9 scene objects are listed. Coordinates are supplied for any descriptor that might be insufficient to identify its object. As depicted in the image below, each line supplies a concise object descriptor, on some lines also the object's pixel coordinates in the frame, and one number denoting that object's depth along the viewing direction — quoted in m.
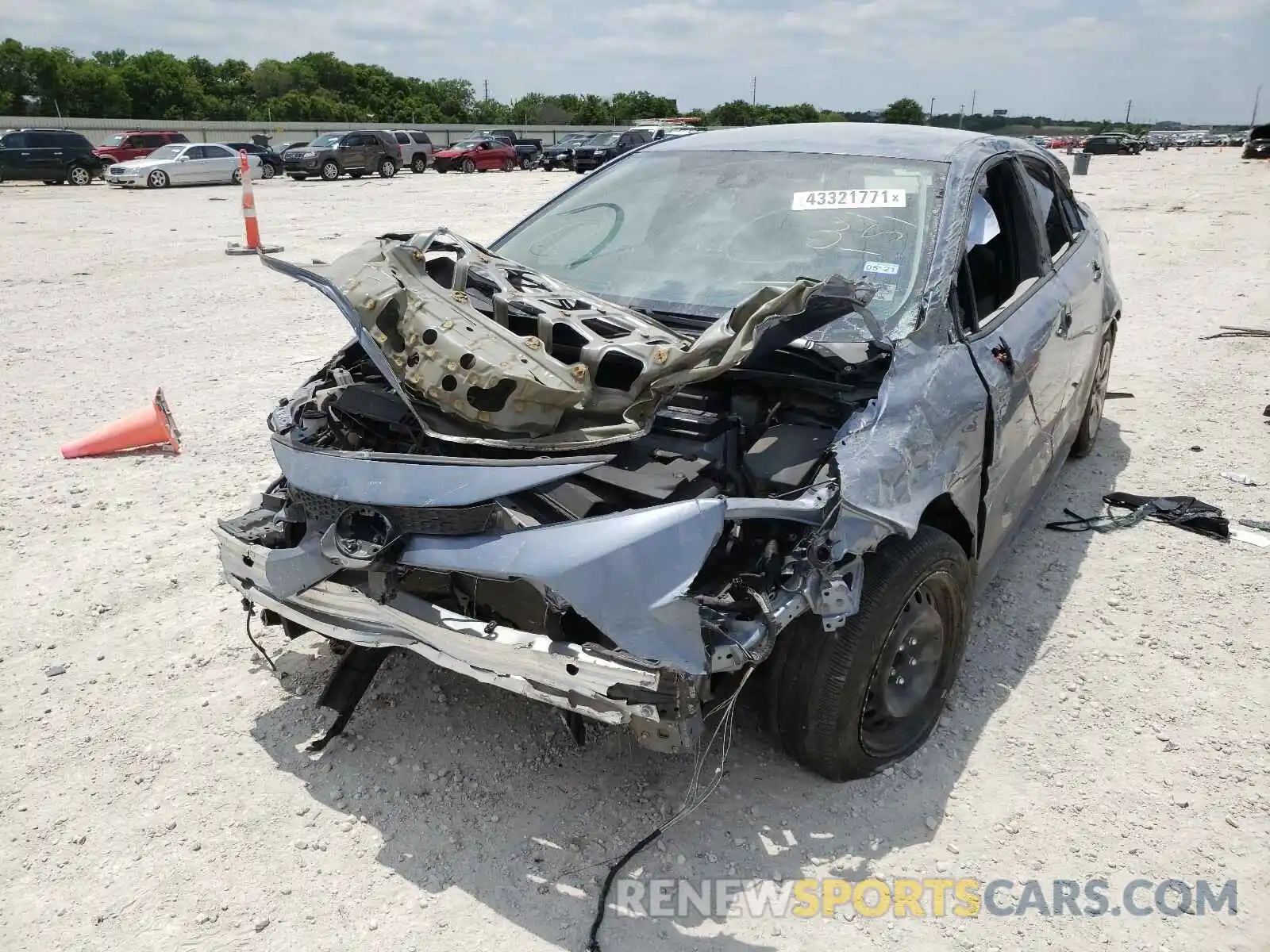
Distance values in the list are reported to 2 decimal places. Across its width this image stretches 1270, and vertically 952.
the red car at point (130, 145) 28.72
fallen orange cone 5.45
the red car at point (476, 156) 35.12
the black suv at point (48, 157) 26.25
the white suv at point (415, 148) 35.03
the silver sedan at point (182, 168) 25.41
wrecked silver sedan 2.37
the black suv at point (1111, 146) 56.94
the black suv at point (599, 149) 32.44
